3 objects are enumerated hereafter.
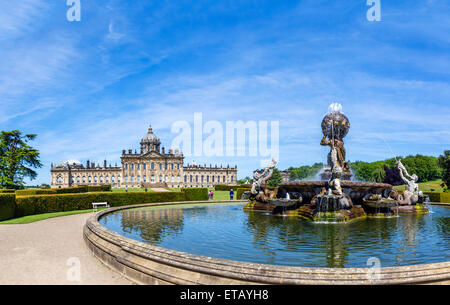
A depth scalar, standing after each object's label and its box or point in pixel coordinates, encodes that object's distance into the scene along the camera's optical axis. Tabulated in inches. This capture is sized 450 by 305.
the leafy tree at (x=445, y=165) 1653.5
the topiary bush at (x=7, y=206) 601.6
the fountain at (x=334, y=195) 478.9
